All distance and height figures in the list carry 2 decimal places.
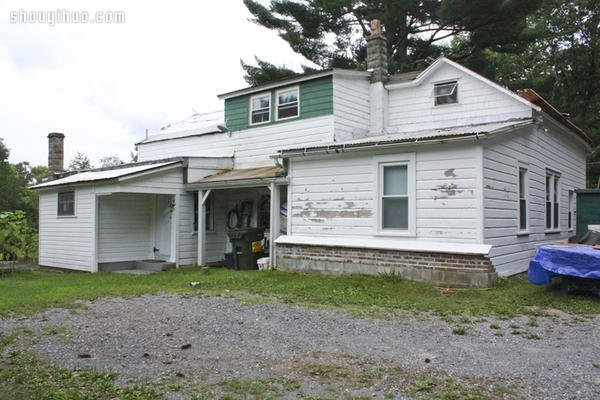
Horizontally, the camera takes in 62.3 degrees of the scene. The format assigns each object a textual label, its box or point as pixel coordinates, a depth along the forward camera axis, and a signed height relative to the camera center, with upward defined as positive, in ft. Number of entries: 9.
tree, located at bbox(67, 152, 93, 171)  145.38 +12.47
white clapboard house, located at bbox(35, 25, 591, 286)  33.60 +1.81
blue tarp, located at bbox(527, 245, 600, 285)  27.61 -3.23
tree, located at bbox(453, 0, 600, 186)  93.15 +28.56
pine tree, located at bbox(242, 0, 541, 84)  69.00 +26.83
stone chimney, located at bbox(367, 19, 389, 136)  52.60 +12.89
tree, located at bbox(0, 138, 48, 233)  110.01 +2.09
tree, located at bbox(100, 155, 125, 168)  166.30 +15.19
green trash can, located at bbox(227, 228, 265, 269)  46.60 -3.97
